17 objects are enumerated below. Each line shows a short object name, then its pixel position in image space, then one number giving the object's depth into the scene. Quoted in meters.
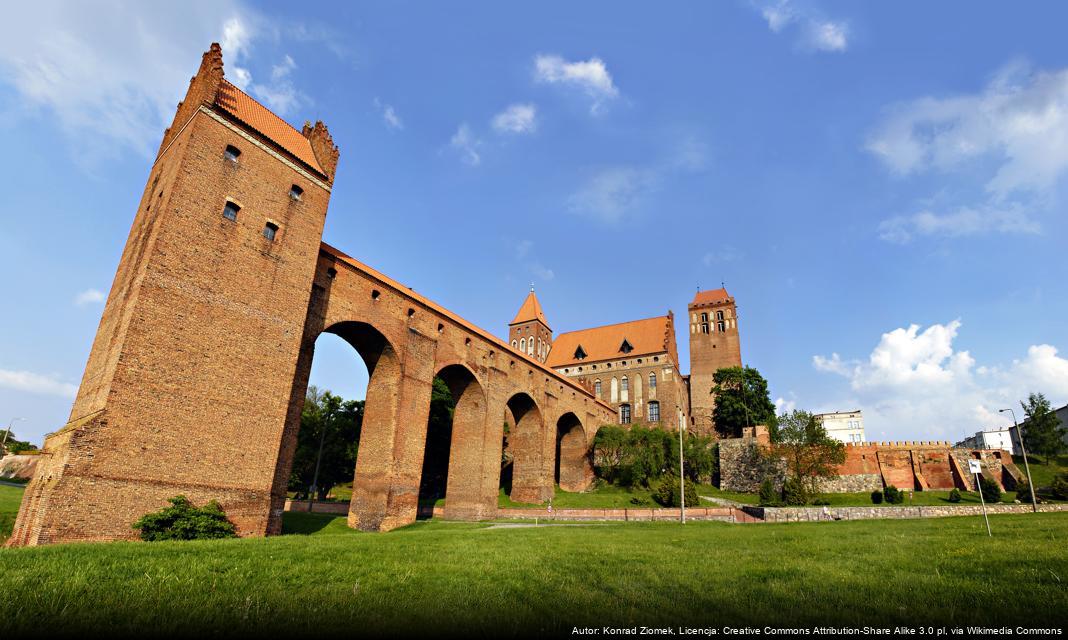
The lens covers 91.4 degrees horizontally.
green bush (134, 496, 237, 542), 14.34
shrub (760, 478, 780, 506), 33.62
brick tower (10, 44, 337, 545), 14.26
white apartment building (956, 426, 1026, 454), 63.56
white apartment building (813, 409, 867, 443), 81.78
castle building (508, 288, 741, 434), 57.59
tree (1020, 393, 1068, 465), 47.97
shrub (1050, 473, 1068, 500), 28.85
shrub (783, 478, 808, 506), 32.38
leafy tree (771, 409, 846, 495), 36.75
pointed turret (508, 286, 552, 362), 65.94
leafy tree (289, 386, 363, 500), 39.47
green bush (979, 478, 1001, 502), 32.66
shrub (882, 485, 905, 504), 34.00
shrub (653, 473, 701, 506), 33.93
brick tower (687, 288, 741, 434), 58.97
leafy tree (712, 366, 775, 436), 53.84
